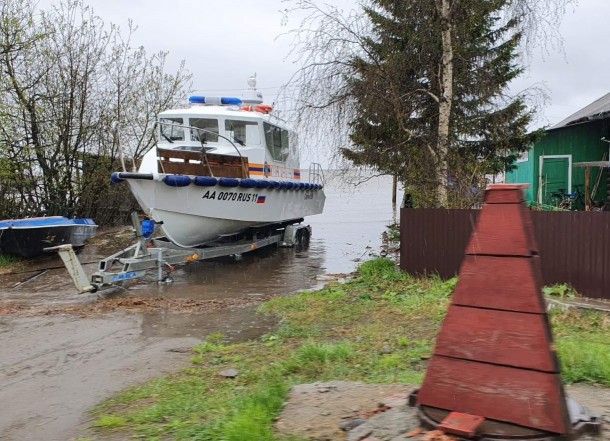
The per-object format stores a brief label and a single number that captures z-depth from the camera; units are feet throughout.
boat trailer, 31.53
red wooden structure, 9.93
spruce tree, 36.29
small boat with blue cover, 44.39
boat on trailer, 38.63
